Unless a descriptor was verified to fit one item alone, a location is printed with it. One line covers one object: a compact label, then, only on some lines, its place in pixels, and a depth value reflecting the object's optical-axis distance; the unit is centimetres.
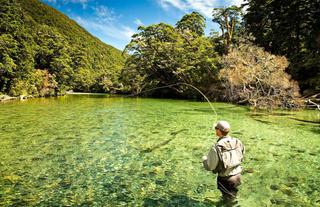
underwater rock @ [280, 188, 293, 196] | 418
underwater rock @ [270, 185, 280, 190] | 437
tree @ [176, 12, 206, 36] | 3834
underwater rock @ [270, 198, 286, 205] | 381
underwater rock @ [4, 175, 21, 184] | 454
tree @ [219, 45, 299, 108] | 1694
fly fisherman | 329
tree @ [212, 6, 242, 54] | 3200
